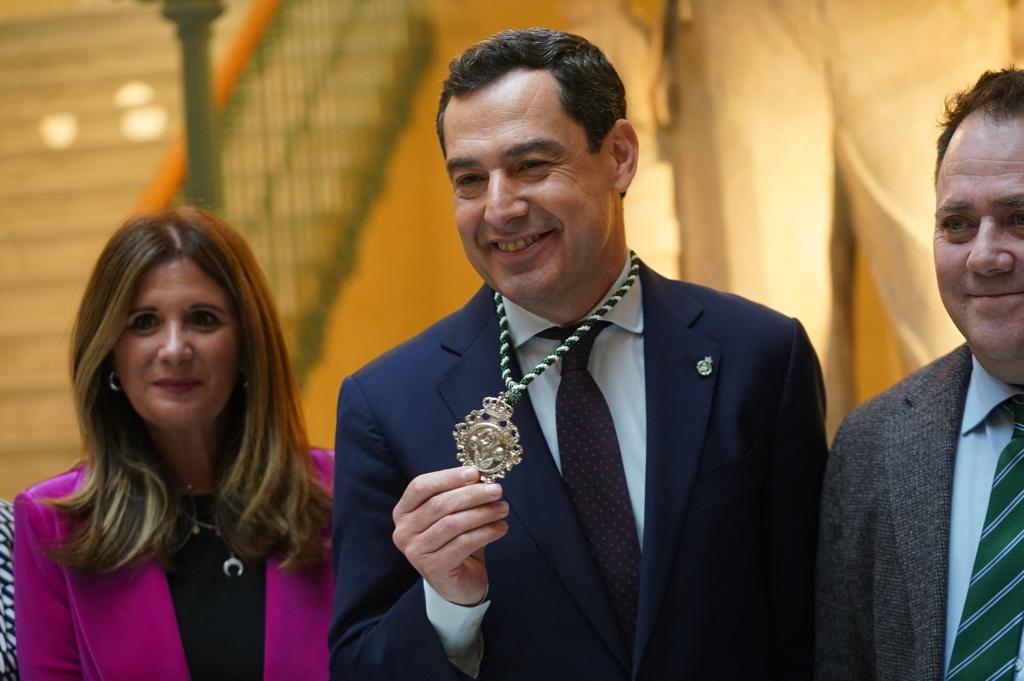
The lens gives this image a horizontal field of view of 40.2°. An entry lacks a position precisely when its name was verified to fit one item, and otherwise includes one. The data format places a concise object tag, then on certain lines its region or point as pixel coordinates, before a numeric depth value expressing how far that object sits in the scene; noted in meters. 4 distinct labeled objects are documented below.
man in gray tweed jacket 2.18
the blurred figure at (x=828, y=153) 4.10
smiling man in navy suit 2.28
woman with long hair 2.81
